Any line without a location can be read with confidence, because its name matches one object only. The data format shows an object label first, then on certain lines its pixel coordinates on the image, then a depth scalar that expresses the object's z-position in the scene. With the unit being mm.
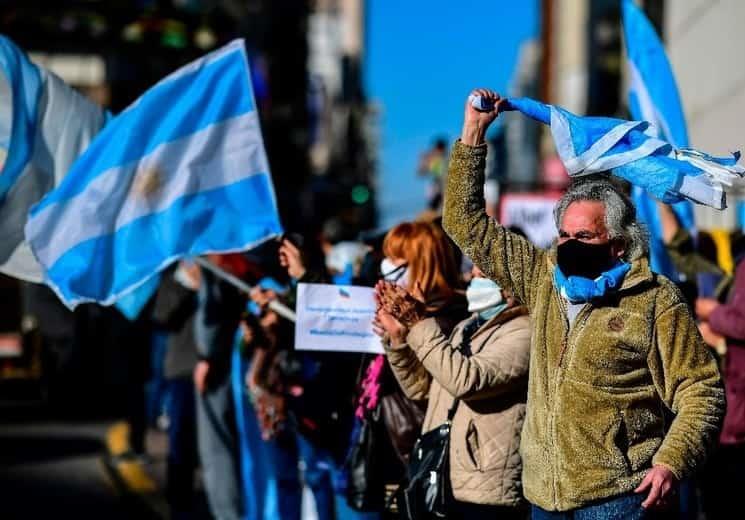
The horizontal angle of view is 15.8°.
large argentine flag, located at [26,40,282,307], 12579
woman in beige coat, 9307
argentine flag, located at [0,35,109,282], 12853
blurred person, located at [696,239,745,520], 11922
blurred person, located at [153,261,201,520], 17226
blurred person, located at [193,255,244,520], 15822
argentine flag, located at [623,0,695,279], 13828
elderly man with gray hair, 8066
